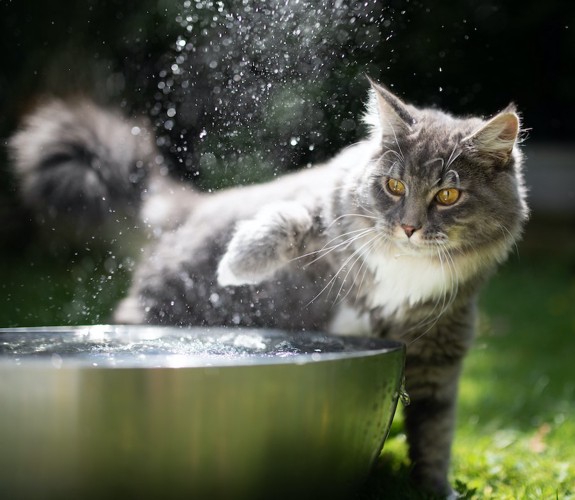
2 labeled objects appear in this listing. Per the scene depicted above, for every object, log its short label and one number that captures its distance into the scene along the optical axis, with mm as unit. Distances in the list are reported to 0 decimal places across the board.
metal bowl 1450
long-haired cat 1672
